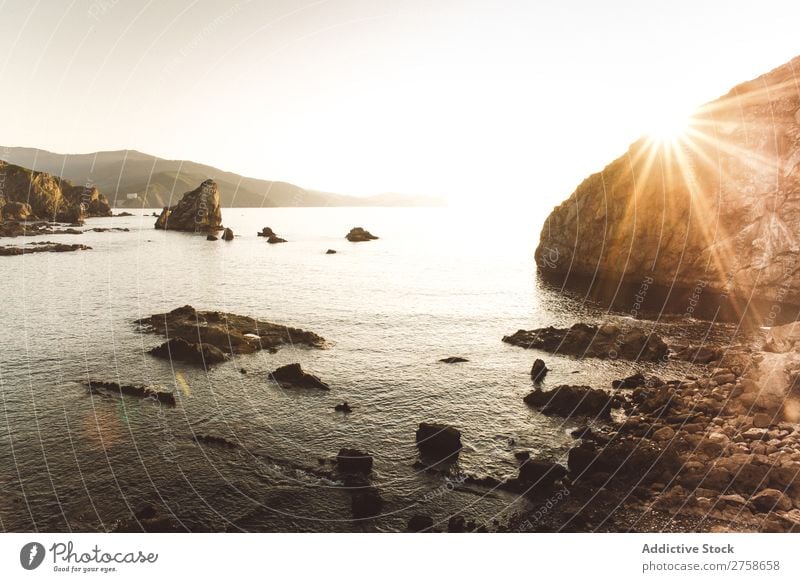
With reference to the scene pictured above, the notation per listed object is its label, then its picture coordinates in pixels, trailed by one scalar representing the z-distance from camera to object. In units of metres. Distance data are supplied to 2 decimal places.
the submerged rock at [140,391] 36.51
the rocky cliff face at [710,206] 74.31
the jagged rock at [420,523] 22.66
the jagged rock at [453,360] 48.19
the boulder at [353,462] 27.42
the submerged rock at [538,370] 43.72
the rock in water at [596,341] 50.06
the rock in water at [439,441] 29.74
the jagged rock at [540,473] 26.41
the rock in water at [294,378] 40.84
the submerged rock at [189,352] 45.56
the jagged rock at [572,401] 36.50
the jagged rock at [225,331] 50.84
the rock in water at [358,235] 192.88
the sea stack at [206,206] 192.75
